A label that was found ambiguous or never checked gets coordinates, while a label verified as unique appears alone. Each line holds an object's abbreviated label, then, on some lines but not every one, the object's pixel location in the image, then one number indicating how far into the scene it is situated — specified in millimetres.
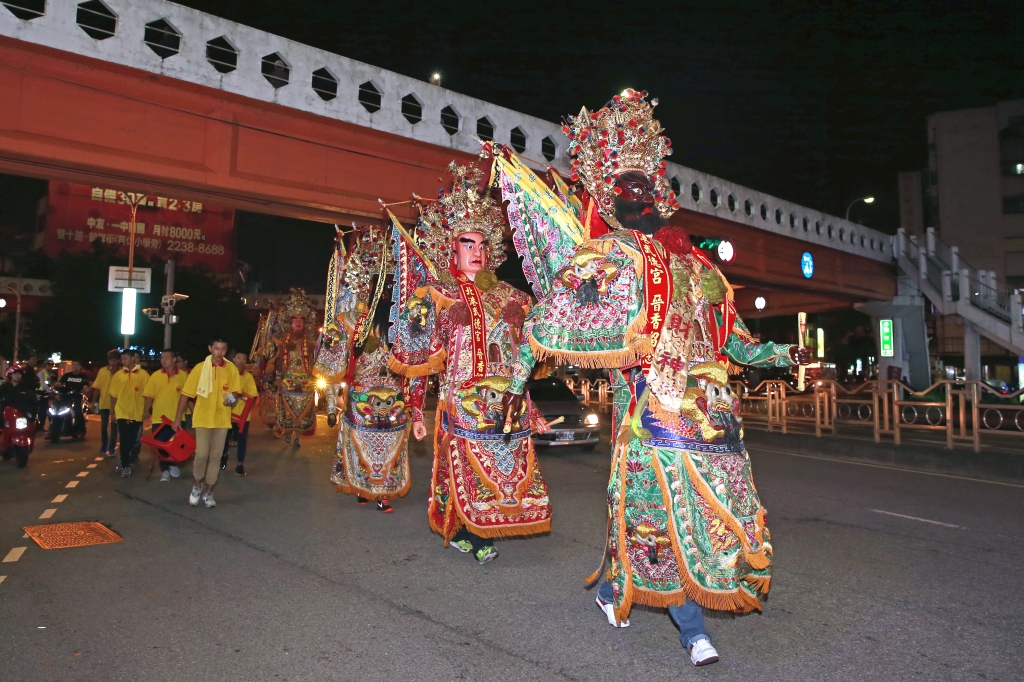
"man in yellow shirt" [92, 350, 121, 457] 12641
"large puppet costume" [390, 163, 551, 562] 5730
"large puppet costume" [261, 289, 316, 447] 13656
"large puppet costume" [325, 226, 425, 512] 7891
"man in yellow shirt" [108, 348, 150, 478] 10812
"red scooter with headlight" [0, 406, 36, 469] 11258
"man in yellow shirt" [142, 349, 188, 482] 10328
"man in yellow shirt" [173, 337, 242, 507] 8062
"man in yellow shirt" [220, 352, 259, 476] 10309
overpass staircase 27109
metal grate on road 6352
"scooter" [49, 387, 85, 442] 15406
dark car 12812
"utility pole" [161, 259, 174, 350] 20156
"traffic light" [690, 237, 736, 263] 18531
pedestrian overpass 9969
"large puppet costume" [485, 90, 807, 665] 3582
